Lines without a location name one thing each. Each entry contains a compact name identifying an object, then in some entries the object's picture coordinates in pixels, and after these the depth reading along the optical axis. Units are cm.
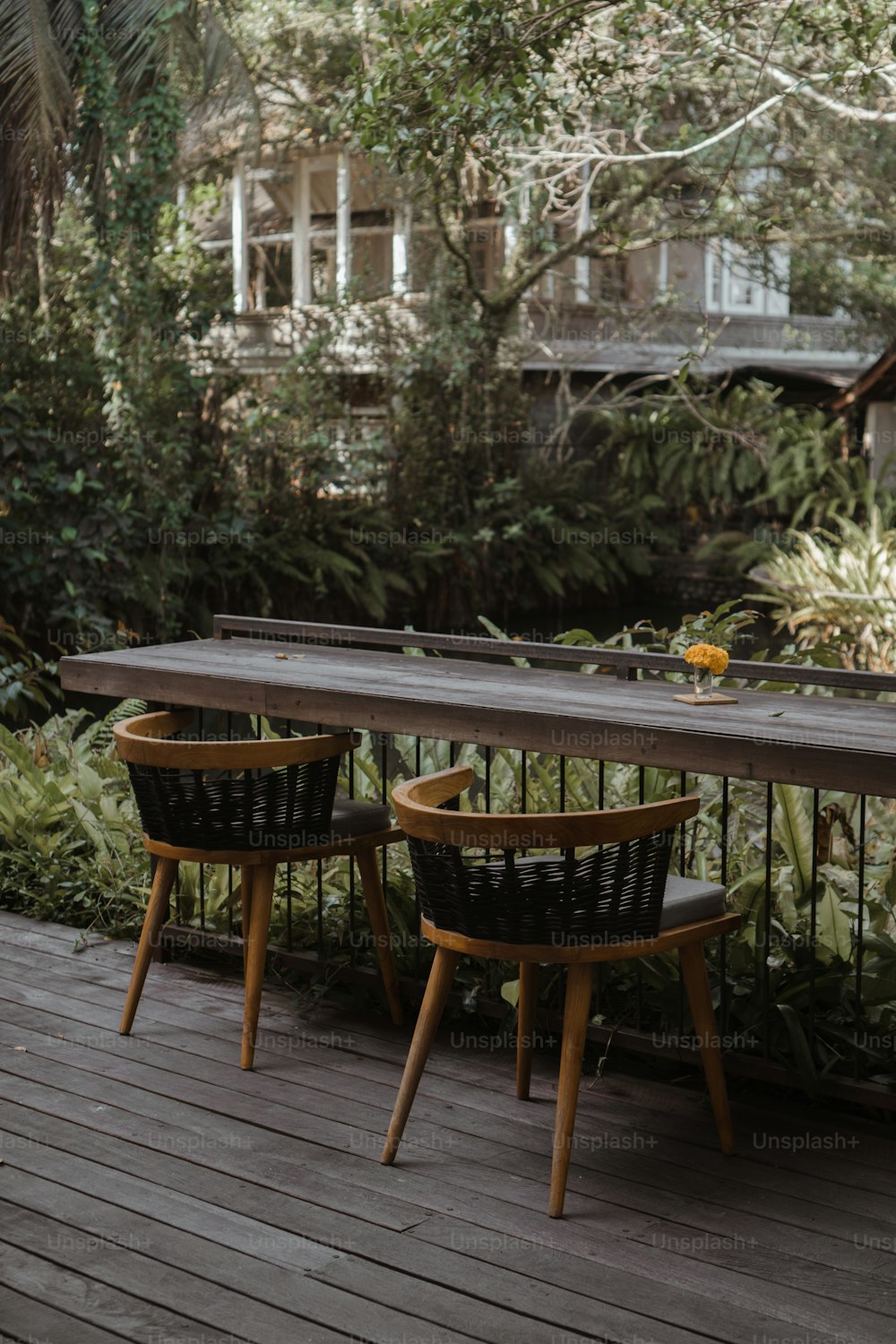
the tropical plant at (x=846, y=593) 1082
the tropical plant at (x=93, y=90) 1080
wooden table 306
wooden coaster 356
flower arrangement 350
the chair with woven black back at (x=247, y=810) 371
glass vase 358
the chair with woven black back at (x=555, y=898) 298
